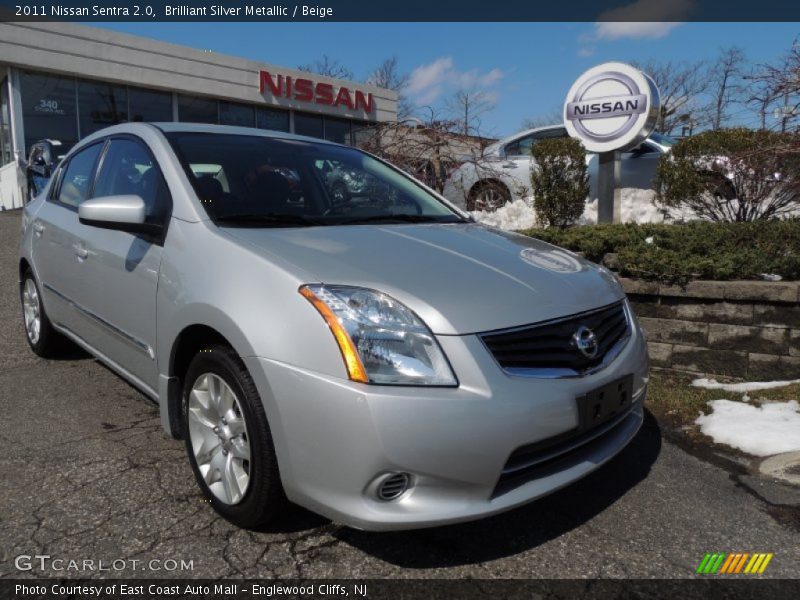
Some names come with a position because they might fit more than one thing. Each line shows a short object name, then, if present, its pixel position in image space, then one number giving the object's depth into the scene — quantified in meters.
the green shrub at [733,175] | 5.30
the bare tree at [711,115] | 30.43
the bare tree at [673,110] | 32.57
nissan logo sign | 7.12
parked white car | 9.46
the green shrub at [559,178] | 7.36
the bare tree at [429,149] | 9.75
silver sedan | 2.00
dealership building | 15.13
